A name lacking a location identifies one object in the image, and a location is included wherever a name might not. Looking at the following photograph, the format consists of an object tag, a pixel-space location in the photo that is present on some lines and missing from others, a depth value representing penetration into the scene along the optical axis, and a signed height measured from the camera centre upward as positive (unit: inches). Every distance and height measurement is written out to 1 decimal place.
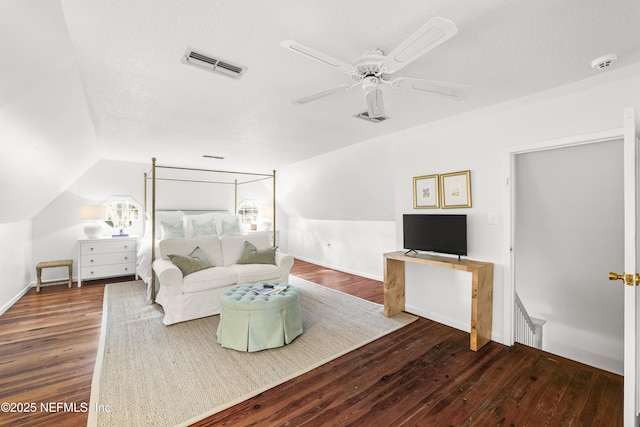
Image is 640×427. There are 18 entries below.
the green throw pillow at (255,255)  164.1 -22.5
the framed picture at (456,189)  120.6 +11.3
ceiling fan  49.3 +31.7
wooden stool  173.6 -29.3
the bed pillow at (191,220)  212.7 -2.5
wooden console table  105.8 -27.7
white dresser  189.0 -27.4
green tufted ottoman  104.7 -39.6
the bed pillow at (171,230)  198.7 -9.4
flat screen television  118.4 -7.8
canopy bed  199.4 +1.5
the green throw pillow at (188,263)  139.8 -23.1
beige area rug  75.0 -48.8
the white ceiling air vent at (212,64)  74.3 +41.5
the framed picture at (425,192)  132.3 +11.0
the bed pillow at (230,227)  227.5 -8.5
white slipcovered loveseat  129.6 -27.4
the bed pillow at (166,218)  211.6 -0.8
